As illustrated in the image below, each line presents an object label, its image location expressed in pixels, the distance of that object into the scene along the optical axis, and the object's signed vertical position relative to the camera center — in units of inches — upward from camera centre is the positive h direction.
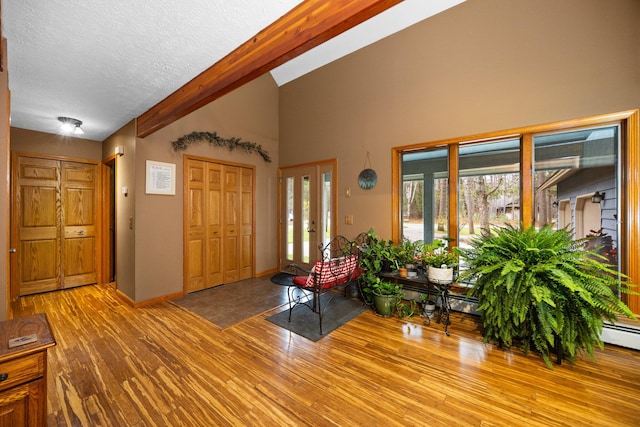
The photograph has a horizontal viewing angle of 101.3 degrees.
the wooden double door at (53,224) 148.1 -8.4
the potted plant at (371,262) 131.0 -26.6
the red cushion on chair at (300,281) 116.3 -31.5
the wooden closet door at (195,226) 152.6 -9.2
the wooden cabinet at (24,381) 44.7 -30.4
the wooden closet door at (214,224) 163.2 -8.6
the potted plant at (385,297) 121.3 -40.0
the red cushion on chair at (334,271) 110.6 -26.9
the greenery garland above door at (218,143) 147.3 +43.2
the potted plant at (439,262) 109.5 -22.3
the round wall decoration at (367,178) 152.0 +19.4
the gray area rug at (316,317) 107.8 -48.7
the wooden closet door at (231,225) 171.8 -9.6
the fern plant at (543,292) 78.9 -25.4
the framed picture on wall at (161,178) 136.8 +17.3
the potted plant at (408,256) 130.2 -22.7
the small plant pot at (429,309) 120.3 -45.3
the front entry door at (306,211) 175.5 -0.1
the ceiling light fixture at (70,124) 133.8 +45.0
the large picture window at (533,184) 97.0 +12.3
